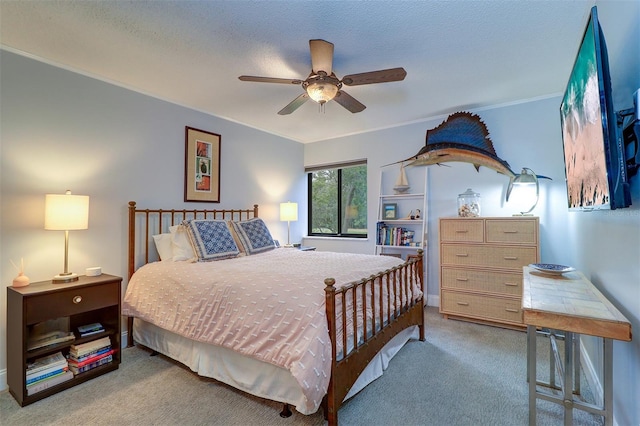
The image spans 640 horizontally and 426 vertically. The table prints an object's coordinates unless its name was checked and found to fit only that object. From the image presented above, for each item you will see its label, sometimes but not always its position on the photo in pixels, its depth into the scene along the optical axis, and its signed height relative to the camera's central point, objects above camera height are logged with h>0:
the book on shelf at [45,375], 2.00 -1.12
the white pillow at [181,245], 2.86 -0.31
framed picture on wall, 3.46 +0.57
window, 4.78 +0.24
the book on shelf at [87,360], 2.21 -1.11
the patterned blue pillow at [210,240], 2.85 -0.26
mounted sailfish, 3.61 +0.89
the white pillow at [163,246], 2.94 -0.33
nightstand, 1.97 -0.78
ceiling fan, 2.04 +0.99
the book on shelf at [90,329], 2.32 -0.92
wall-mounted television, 1.19 +0.38
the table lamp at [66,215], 2.16 -0.02
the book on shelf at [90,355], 2.22 -1.08
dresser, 3.09 -0.54
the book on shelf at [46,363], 2.03 -1.05
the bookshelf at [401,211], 4.10 +0.05
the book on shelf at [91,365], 2.21 -1.16
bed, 1.68 -0.67
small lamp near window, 4.50 +0.04
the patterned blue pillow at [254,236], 3.32 -0.25
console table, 1.19 -0.43
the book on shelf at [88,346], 2.23 -1.02
